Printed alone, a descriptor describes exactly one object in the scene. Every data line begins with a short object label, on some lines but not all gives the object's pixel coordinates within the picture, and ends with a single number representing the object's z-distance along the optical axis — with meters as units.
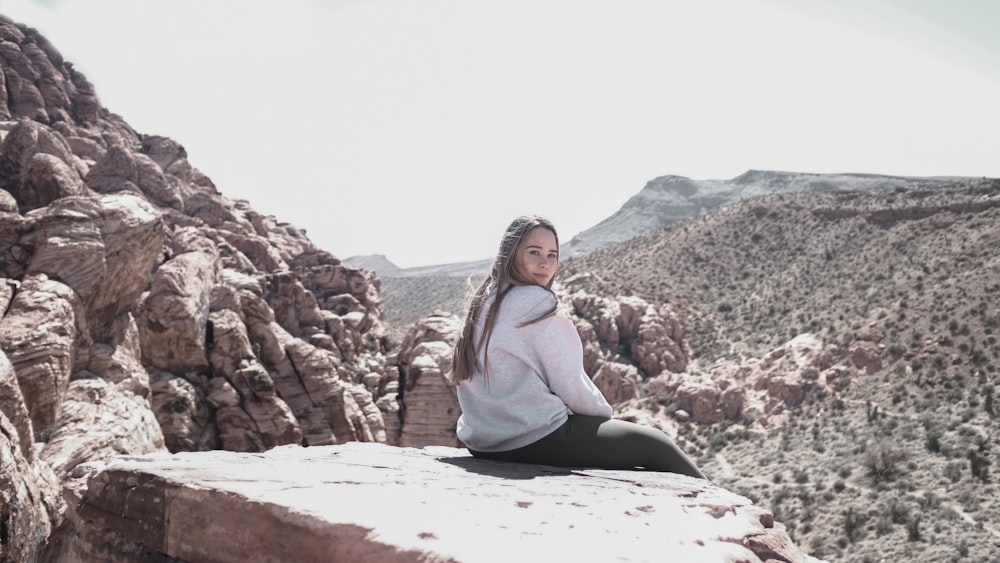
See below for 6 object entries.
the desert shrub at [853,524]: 21.84
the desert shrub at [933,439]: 24.59
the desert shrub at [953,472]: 22.20
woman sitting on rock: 3.73
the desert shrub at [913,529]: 19.66
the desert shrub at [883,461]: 24.14
